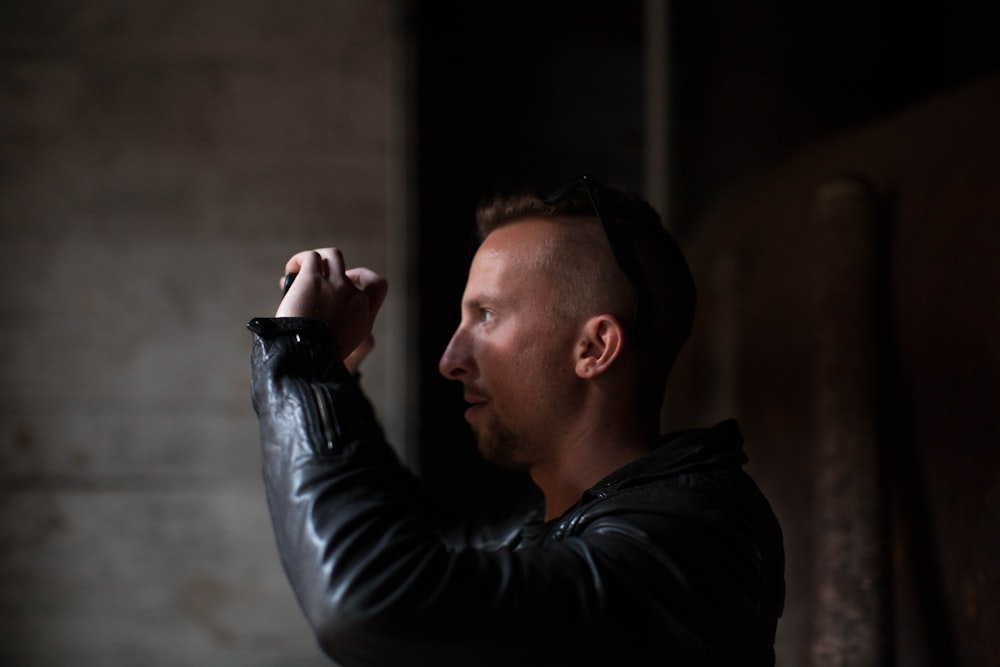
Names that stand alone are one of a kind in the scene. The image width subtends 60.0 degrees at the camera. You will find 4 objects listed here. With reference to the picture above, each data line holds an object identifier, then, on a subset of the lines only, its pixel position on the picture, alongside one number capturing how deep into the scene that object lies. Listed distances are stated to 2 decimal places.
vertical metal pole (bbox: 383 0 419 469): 3.54
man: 1.01
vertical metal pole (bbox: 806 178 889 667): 1.99
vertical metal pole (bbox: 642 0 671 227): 3.93
